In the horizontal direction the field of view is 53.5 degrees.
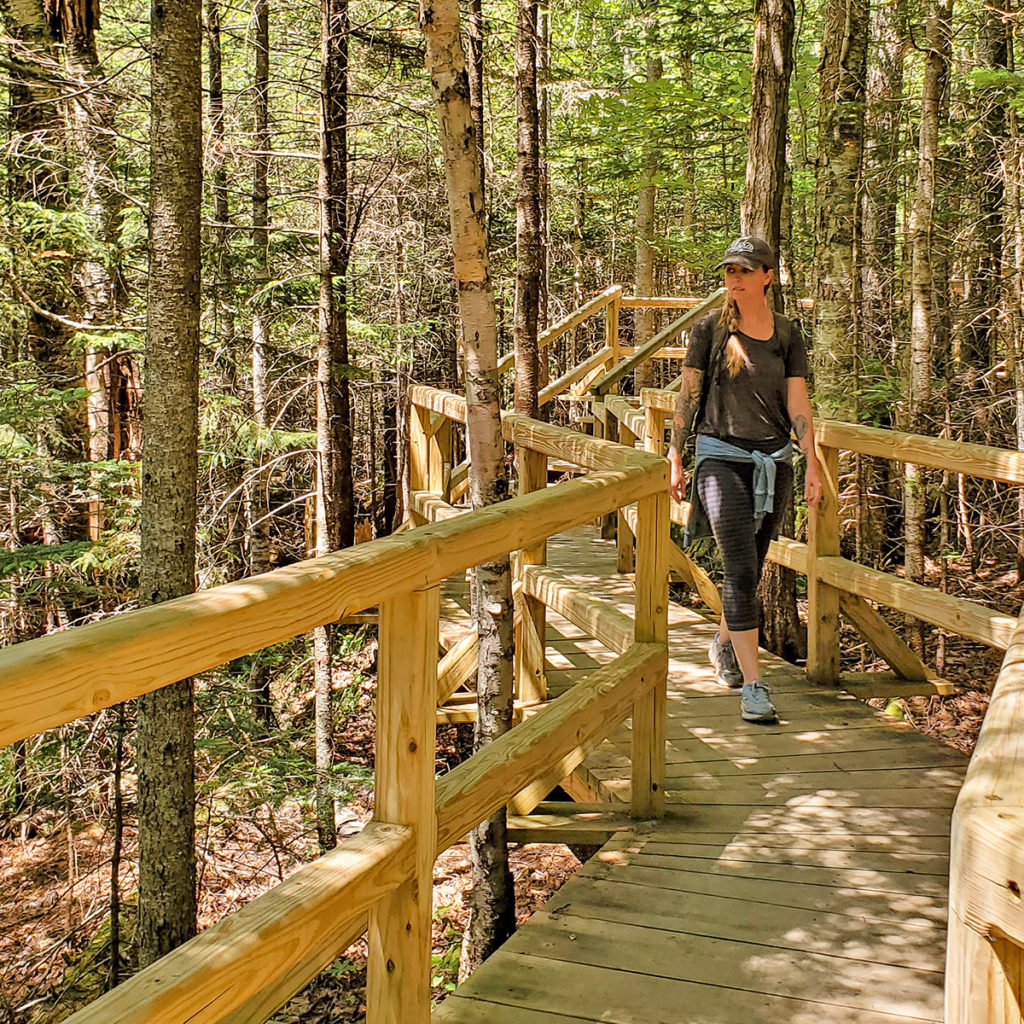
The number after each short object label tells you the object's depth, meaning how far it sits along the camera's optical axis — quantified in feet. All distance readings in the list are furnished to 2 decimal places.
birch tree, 12.79
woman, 15.38
